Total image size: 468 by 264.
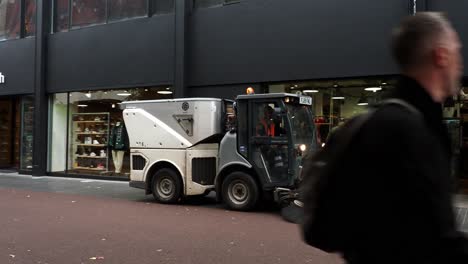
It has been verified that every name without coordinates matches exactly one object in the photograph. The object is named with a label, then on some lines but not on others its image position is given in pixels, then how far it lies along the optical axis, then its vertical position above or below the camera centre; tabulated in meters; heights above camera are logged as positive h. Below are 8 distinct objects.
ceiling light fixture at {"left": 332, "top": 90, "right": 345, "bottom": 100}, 14.04 +1.26
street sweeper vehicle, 10.67 -0.10
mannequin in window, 17.38 -0.09
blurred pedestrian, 1.55 -0.10
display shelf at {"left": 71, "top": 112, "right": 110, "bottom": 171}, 18.16 +0.08
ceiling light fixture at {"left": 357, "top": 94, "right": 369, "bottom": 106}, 13.42 +1.08
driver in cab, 10.75 +0.34
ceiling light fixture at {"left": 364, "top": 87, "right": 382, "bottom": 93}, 13.34 +1.38
